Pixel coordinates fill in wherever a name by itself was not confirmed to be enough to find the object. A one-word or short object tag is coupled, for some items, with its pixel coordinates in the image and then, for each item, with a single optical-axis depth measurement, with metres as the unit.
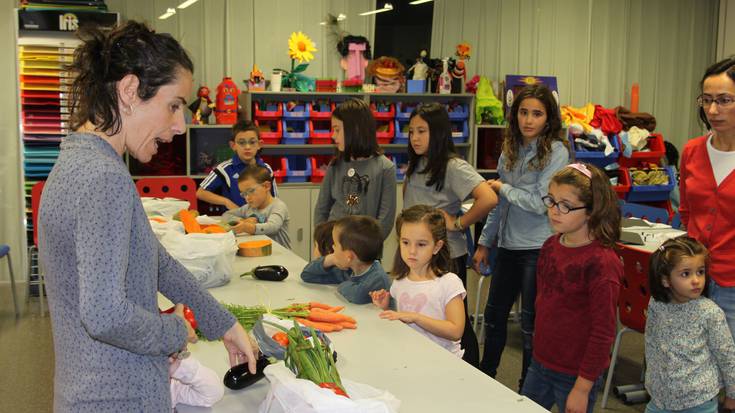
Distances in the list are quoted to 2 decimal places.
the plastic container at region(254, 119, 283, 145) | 6.01
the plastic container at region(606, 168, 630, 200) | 6.45
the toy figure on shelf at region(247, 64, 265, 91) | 6.00
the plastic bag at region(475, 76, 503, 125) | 6.56
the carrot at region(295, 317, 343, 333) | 2.03
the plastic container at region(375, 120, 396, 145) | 6.34
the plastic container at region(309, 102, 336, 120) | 6.19
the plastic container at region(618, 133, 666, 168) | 6.68
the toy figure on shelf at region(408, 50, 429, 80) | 6.50
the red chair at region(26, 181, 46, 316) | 4.45
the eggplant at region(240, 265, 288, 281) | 2.66
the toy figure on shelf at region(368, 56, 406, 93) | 6.33
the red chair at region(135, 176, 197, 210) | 4.72
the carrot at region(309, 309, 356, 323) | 2.09
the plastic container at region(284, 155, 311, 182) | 6.16
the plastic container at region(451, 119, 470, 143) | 6.52
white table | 1.54
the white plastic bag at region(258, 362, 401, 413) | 1.32
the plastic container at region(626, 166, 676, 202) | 6.52
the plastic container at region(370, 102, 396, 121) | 6.33
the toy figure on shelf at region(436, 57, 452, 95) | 6.47
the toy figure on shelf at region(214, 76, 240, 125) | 5.95
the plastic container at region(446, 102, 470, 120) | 6.50
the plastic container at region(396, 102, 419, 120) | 6.39
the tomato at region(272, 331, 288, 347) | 1.75
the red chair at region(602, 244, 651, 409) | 3.20
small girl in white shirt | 2.20
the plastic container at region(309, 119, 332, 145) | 6.20
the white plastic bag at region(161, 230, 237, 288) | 2.46
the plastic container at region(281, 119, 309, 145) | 6.12
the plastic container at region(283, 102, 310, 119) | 6.11
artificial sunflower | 6.20
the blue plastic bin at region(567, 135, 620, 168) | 6.41
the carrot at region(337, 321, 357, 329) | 2.06
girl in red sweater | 2.09
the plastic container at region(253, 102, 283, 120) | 6.01
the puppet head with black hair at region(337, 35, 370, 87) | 6.52
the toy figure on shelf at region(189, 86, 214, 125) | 5.98
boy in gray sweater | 3.72
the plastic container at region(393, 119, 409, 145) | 6.39
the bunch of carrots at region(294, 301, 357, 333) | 2.04
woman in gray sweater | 1.07
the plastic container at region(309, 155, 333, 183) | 6.21
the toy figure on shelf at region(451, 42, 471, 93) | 6.50
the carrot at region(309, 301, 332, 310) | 2.21
